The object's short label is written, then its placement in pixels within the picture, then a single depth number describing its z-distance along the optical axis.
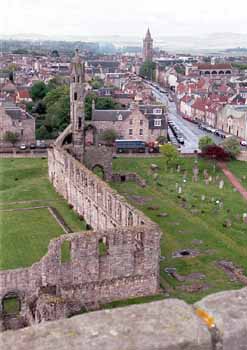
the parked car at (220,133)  84.89
